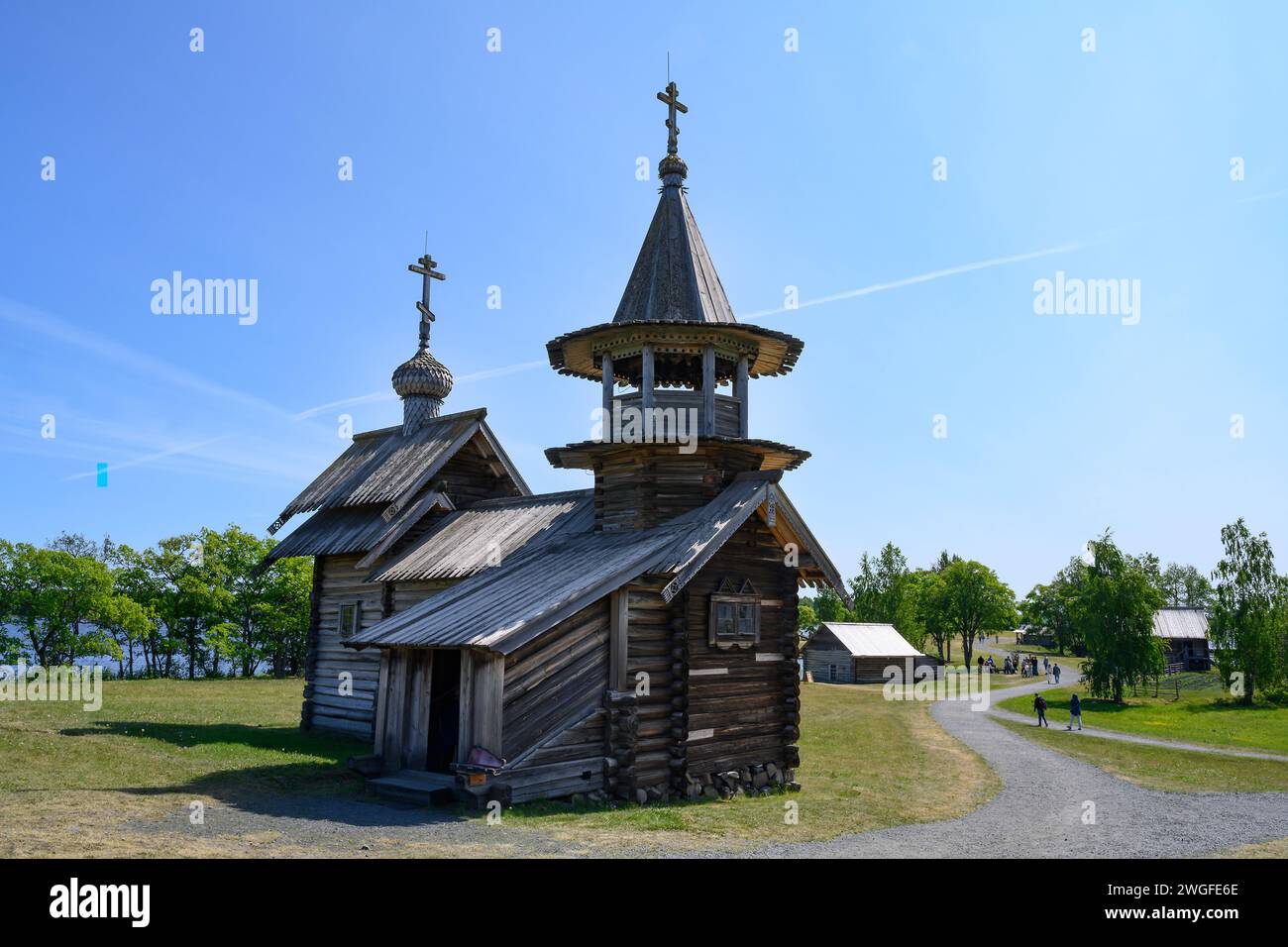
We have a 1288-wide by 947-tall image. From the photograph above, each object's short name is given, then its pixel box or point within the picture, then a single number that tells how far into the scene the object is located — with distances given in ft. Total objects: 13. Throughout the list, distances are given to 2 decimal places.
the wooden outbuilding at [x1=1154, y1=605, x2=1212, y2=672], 268.00
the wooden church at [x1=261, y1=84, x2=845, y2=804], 52.90
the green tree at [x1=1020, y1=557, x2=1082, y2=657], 360.69
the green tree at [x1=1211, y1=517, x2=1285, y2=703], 172.45
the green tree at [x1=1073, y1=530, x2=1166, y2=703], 168.66
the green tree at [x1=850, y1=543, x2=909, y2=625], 275.59
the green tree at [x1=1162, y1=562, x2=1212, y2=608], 477.77
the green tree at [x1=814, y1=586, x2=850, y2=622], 355.19
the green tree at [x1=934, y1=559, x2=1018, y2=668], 291.99
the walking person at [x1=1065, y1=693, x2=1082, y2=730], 122.01
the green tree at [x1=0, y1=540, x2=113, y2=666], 157.99
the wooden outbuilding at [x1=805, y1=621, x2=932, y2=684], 217.15
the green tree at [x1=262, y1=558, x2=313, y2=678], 187.93
